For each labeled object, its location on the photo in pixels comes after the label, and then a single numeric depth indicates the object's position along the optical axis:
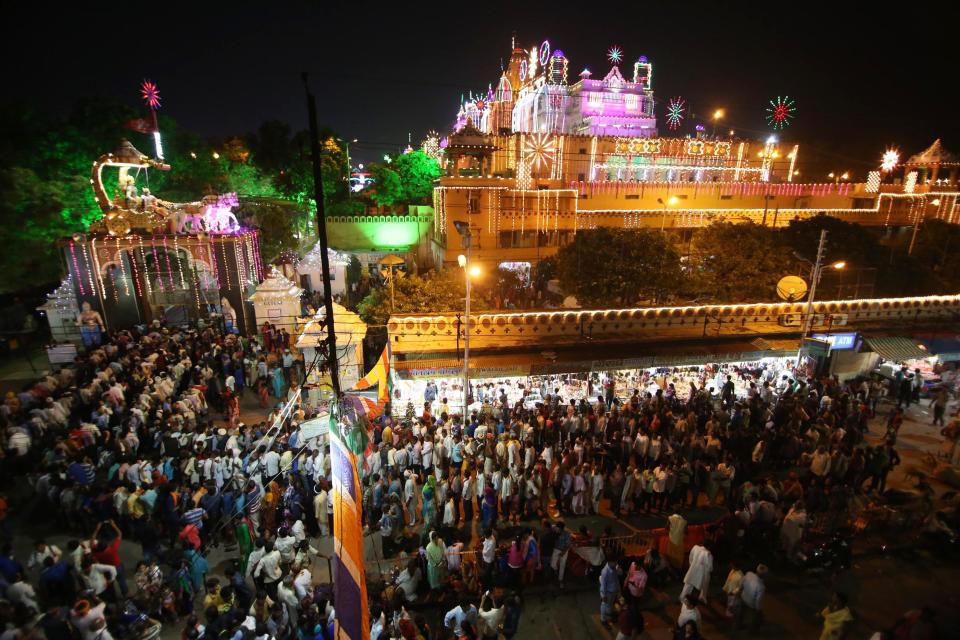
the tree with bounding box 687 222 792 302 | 20.89
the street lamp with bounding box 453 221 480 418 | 11.29
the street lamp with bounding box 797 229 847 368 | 14.77
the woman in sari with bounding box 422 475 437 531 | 9.12
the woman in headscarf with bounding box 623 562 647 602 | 7.29
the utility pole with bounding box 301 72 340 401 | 5.40
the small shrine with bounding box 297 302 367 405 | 14.25
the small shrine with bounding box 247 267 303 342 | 19.81
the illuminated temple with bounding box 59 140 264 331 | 20.23
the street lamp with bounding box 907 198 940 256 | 39.28
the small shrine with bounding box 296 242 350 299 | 28.44
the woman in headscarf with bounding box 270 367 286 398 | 15.00
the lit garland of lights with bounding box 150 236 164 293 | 20.66
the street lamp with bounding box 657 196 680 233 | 41.24
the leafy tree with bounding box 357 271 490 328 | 17.70
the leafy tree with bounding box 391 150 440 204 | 44.25
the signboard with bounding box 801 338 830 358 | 15.42
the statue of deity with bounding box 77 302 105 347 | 18.98
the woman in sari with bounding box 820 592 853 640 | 6.38
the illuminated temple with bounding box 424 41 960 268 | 31.88
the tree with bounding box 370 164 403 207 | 42.84
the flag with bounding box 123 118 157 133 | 23.56
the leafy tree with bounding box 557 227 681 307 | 21.02
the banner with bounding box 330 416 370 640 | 4.86
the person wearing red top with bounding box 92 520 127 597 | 7.41
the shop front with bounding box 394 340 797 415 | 13.91
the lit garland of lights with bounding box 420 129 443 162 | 57.28
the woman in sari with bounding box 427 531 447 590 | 7.64
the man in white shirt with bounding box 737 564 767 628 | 7.05
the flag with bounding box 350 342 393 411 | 12.02
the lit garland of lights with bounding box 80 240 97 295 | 20.05
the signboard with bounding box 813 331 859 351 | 16.03
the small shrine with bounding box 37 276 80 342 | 20.02
